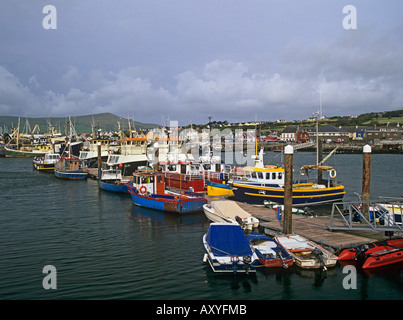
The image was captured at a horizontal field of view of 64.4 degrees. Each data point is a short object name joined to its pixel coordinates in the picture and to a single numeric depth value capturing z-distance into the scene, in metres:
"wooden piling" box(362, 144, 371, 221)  20.94
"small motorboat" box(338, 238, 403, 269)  16.83
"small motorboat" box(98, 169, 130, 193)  43.96
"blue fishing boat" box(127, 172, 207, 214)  29.34
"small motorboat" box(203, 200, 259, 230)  23.32
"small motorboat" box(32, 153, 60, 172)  70.25
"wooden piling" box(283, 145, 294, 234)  20.23
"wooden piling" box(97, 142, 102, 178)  54.58
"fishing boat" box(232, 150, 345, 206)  31.36
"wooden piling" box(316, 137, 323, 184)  38.33
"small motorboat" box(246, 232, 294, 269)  16.91
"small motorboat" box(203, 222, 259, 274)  16.14
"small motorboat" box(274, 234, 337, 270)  16.69
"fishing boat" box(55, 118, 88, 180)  57.81
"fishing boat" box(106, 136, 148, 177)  56.38
